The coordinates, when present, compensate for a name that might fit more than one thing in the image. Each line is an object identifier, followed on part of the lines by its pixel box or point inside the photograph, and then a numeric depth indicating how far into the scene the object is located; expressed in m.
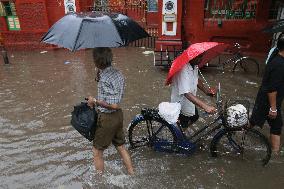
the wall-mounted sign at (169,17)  10.87
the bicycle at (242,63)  9.20
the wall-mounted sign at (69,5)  13.31
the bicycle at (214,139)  4.45
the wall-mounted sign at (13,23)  13.38
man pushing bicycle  4.27
